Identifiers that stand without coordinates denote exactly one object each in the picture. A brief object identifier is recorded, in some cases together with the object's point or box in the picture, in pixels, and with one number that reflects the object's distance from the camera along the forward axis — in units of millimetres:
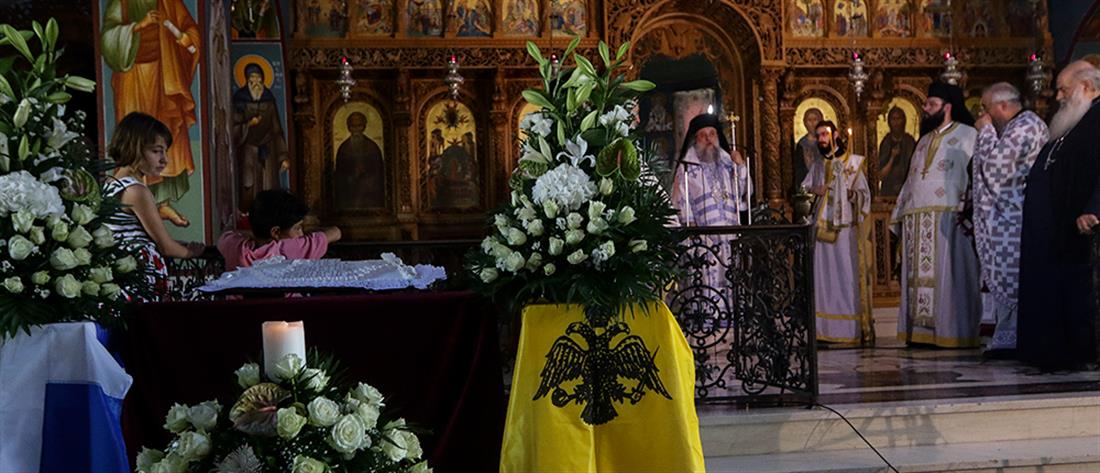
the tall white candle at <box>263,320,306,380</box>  2441
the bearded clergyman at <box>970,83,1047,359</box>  7664
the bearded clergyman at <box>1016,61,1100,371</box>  6746
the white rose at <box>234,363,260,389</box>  2557
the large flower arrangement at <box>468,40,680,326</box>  4039
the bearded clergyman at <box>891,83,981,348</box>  8695
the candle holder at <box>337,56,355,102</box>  11234
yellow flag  4027
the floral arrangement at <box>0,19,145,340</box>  3766
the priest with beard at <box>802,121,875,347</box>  9508
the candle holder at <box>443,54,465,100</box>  11430
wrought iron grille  5566
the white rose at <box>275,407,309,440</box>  2439
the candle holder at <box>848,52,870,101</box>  11595
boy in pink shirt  4707
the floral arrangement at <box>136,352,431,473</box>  2490
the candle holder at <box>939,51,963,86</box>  11328
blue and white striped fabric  3775
